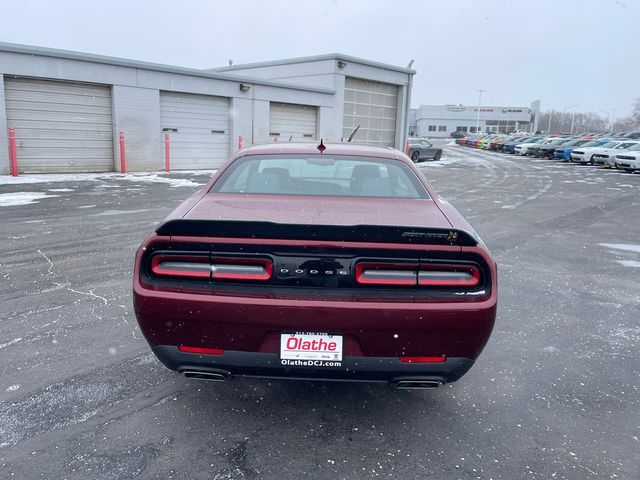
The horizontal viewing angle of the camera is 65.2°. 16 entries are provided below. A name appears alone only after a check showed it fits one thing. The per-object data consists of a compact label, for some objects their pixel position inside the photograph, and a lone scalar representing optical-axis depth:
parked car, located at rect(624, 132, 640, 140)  45.69
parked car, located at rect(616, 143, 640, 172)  24.55
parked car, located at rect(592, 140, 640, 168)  27.06
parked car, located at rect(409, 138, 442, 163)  30.39
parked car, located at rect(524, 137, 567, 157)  36.70
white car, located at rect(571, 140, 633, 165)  28.62
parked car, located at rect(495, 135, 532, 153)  44.92
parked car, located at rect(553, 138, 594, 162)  33.28
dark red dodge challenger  2.49
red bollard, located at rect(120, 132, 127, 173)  17.73
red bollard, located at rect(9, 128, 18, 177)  15.16
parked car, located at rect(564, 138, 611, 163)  30.88
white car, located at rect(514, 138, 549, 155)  39.66
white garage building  15.81
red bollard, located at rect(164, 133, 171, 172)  18.85
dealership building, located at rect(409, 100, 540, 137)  112.06
